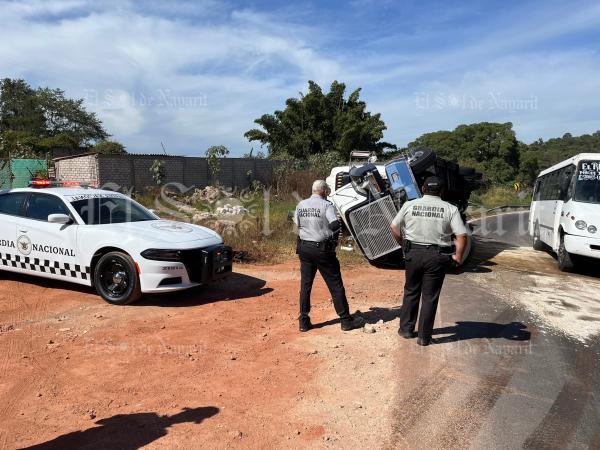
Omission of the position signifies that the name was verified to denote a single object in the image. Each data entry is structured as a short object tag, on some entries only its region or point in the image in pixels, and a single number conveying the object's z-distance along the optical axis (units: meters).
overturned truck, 9.11
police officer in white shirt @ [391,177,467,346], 4.85
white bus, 9.05
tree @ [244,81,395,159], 31.81
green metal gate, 19.31
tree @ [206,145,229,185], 22.50
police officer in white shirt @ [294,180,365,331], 5.39
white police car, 6.29
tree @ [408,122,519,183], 50.41
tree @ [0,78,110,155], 42.09
